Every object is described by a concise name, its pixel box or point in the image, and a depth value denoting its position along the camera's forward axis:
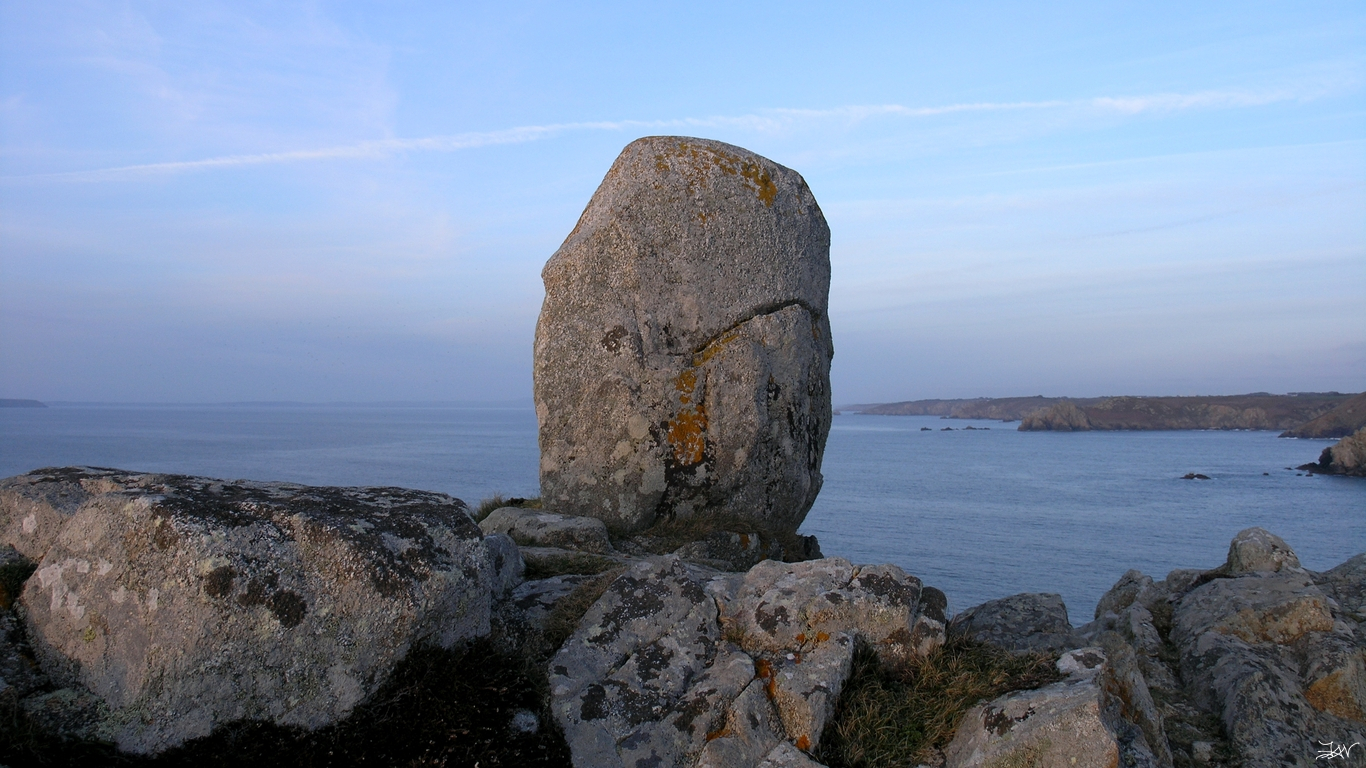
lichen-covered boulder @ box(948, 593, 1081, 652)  8.31
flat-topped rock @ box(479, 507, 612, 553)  9.66
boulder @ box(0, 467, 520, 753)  4.95
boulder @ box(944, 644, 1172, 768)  5.23
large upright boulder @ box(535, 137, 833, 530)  10.95
